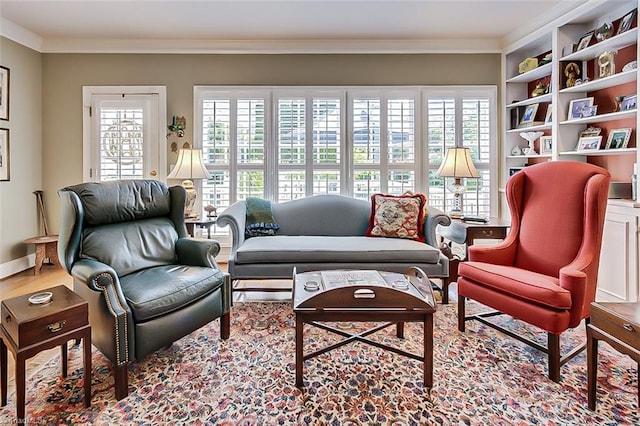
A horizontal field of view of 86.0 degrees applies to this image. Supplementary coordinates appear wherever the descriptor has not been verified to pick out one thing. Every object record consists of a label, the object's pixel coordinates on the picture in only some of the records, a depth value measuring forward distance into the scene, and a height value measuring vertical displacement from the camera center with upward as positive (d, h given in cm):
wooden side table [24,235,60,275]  381 -45
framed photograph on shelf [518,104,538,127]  386 +108
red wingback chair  187 -32
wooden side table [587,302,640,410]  139 -52
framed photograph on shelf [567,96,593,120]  320 +98
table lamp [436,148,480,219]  354 +44
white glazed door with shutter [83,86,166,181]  416 +94
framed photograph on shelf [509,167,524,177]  407 +48
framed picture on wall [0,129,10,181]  366 +60
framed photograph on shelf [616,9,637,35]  272 +152
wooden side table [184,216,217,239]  344 -15
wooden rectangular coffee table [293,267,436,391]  175 -51
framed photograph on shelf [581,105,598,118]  314 +91
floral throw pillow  331 -7
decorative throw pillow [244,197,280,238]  348 -11
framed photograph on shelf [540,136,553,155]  364 +70
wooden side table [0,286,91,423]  147 -54
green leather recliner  175 -36
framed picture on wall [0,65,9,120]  366 +125
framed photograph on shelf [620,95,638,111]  279 +89
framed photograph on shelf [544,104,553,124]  356 +100
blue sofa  294 -37
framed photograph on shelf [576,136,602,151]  313 +62
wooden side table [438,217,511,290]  308 -20
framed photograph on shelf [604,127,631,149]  291 +62
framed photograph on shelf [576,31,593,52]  309 +154
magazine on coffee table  198 -42
